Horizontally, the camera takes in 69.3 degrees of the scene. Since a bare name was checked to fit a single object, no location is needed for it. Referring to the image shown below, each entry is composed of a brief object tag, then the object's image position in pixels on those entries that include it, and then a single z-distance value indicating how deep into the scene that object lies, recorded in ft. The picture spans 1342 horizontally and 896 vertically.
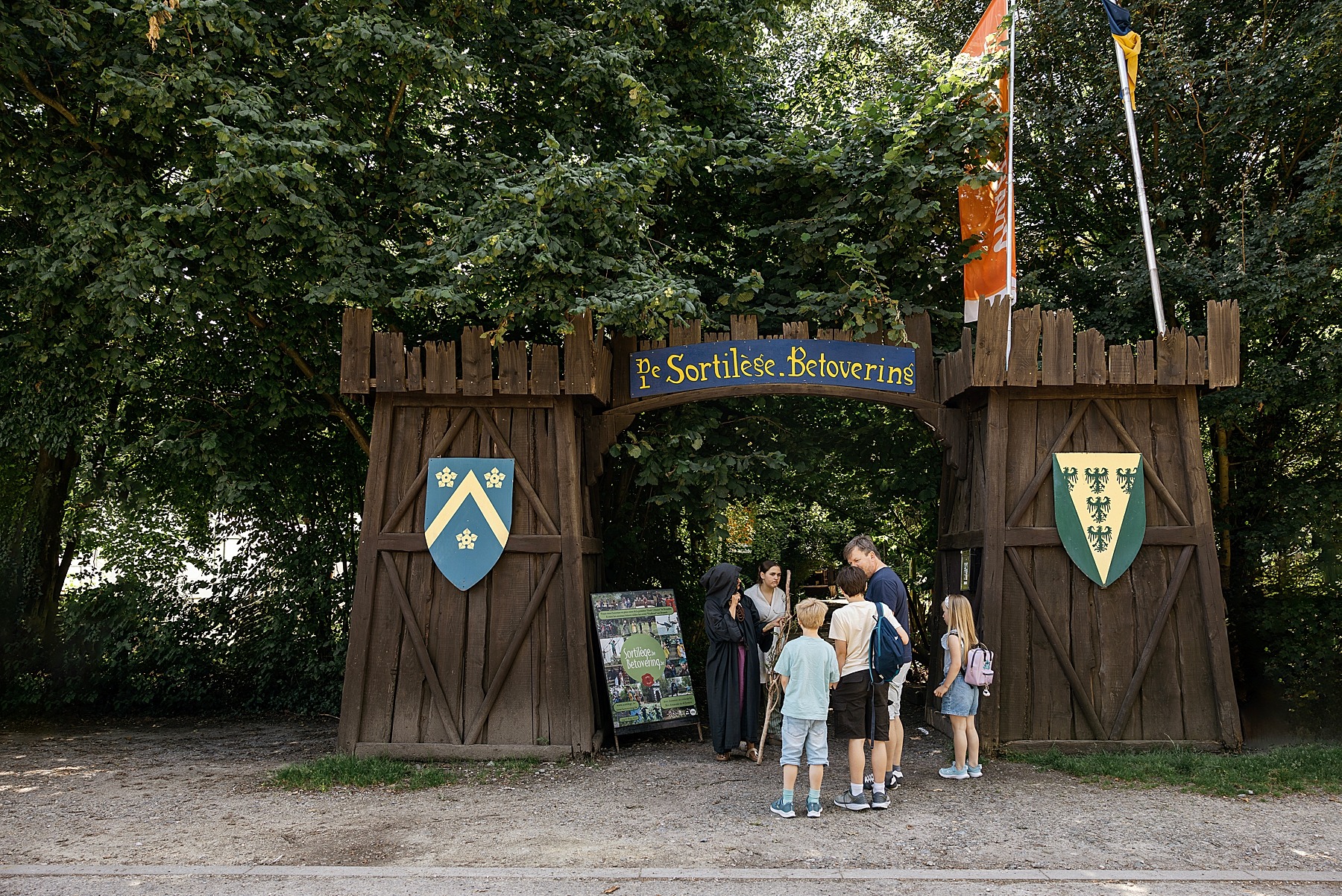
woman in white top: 26.58
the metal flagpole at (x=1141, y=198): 26.73
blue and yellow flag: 29.27
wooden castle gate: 26.09
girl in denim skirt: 22.61
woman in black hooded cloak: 25.86
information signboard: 27.40
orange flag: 28.19
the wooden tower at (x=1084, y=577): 26.02
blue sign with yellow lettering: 27.45
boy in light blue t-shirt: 19.24
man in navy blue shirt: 22.09
